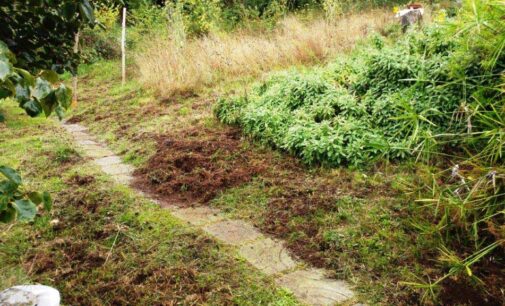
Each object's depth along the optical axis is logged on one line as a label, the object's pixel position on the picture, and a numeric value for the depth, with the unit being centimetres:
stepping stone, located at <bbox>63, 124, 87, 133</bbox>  662
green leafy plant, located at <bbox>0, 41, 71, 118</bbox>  105
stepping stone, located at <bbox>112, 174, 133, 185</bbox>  433
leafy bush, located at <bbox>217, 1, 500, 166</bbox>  370
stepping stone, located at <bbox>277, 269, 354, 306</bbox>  244
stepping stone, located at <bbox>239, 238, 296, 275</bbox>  278
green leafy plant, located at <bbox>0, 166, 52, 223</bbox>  121
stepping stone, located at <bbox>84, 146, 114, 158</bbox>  525
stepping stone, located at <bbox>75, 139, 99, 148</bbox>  576
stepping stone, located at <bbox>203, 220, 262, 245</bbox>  313
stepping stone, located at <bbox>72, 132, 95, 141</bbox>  610
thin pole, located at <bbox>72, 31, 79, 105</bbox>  245
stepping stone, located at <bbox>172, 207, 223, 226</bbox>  345
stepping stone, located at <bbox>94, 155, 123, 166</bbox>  495
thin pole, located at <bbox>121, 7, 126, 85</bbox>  933
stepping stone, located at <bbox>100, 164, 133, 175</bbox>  463
